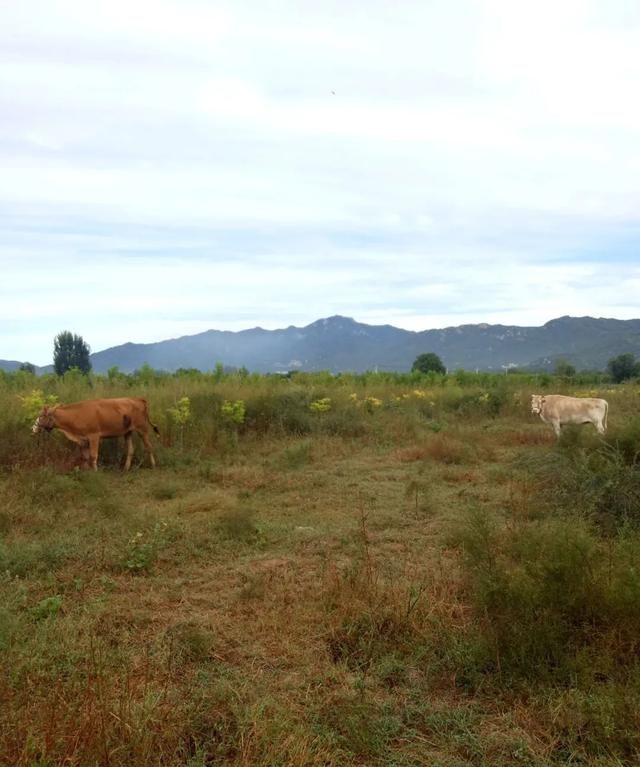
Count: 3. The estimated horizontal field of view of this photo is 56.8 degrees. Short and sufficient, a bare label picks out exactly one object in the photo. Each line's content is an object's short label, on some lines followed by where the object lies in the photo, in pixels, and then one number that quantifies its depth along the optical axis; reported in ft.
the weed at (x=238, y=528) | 19.11
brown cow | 29.12
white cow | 36.11
